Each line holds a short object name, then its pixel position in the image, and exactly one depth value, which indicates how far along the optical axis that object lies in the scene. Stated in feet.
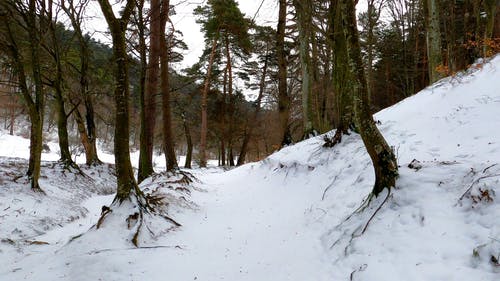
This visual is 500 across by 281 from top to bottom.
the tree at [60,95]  31.78
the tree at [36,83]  24.04
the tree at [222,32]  58.85
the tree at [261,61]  56.05
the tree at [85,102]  33.83
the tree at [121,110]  15.89
